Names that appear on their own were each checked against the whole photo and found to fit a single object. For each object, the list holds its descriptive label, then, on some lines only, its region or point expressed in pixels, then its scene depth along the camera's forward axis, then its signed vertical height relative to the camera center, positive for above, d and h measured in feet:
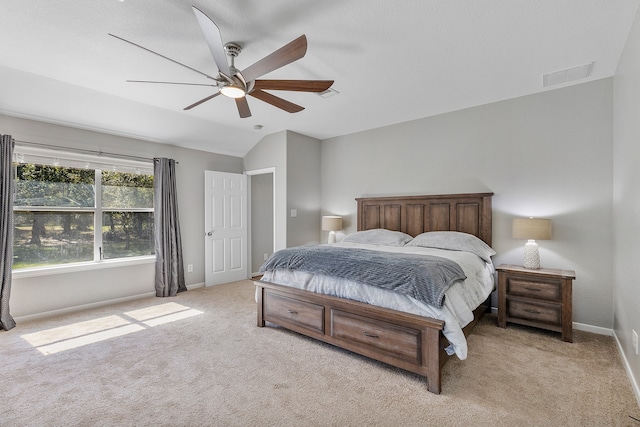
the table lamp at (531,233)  10.25 -0.89
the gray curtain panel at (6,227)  10.60 -0.60
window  11.72 -0.08
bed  7.00 -2.89
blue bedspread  7.29 -1.70
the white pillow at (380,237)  13.25 -1.33
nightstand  9.46 -3.04
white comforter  6.99 -2.40
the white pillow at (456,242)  11.30 -1.37
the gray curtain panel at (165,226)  14.83 -0.81
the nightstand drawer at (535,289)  9.69 -2.75
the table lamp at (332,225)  16.31 -0.89
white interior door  16.89 -1.05
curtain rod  11.48 +2.56
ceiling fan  6.05 +3.30
